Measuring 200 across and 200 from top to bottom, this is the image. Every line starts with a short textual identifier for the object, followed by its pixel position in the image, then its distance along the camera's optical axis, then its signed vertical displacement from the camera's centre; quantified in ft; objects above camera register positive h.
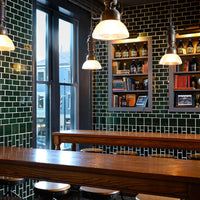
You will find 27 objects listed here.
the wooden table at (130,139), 12.84 -1.43
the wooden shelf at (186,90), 17.87 +0.75
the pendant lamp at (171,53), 13.60 +2.09
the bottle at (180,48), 18.24 +3.07
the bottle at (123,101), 19.75 +0.18
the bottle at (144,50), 19.15 +3.10
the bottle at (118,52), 19.95 +3.12
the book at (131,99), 19.57 +0.26
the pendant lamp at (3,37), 9.32 +1.89
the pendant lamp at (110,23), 9.07 +2.21
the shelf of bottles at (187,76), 18.01 +1.52
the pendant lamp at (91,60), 14.51 +1.91
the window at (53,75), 16.38 +1.52
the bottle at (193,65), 18.10 +2.12
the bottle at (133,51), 19.49 +3.11
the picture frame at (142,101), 19.15 +0.17
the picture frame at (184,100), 18.07 +0.21
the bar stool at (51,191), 9.12 -2.38
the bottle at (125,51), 19.72 +3.12
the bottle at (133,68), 19.51 +2.12
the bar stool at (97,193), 9.10 -2.46
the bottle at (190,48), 18.08 +3.04
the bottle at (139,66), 19.38 +2.21
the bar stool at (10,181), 10.64 -2.47
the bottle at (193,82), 18.00 +1.18
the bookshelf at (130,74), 19.12 +1.74
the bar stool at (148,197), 8.74 -2.46
